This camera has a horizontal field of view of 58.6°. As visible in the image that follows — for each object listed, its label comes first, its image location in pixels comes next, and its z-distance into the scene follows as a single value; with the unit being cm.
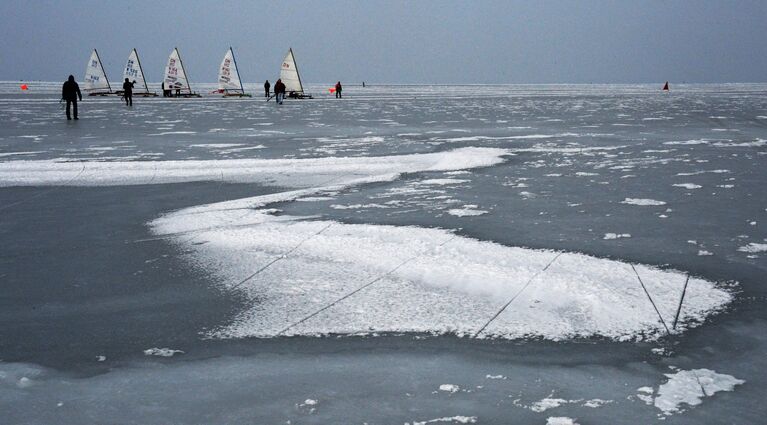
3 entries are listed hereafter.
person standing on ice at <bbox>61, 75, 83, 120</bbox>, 2286
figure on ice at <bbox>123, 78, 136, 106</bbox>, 3612
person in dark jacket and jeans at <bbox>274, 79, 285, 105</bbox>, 3981
